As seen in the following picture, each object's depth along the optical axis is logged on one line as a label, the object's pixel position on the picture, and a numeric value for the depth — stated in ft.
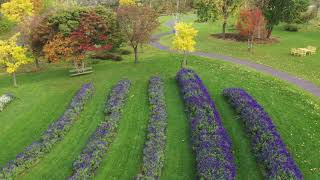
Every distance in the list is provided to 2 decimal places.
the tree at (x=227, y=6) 206.28
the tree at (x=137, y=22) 143.54
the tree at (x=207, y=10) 209.05
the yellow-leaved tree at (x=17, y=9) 211.20
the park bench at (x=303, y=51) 167.02
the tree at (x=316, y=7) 257.34
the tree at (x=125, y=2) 226.07
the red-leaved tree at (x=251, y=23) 176.96
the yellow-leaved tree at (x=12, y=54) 131.75
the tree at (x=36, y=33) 139.03
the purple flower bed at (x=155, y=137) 75.85
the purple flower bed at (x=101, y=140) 77.39
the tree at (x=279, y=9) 199.31
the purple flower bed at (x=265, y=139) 70.69
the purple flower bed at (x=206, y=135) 72.49
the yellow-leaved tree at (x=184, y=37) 137.25
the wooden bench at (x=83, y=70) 146.20
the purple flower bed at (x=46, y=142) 79.92
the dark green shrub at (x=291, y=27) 234.79
